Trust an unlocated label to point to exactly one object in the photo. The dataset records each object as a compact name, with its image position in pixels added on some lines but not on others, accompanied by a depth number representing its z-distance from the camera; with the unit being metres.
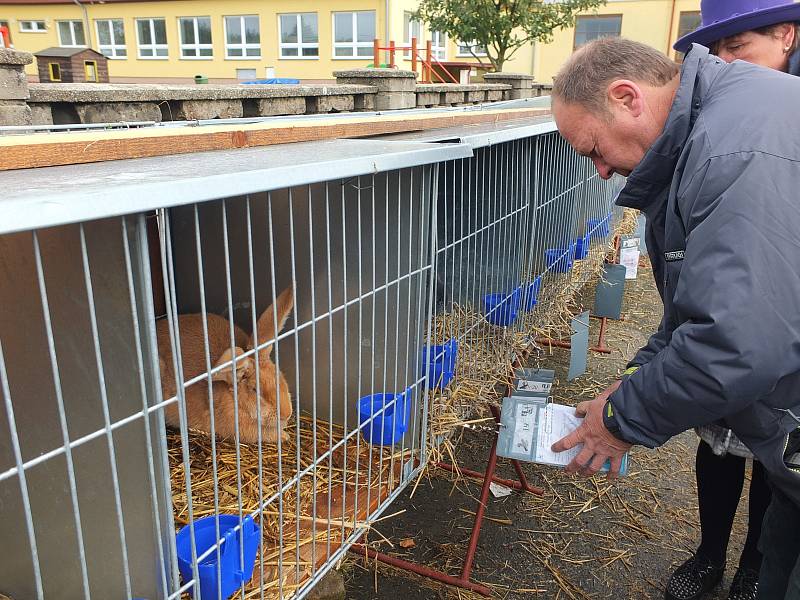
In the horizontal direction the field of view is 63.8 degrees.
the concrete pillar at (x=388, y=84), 7.75
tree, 15.50
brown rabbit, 2.42
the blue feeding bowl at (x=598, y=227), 5.43
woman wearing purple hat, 2.77
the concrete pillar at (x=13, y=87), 3.72
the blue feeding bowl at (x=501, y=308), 3.29
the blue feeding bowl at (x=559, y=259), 4.18
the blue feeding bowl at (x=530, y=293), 3.69
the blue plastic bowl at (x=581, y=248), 4.84
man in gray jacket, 1.46
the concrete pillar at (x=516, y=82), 13.75
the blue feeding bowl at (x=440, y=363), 2.52
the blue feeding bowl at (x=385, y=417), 2.26
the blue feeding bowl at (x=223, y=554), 1.53
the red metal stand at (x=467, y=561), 2.95
